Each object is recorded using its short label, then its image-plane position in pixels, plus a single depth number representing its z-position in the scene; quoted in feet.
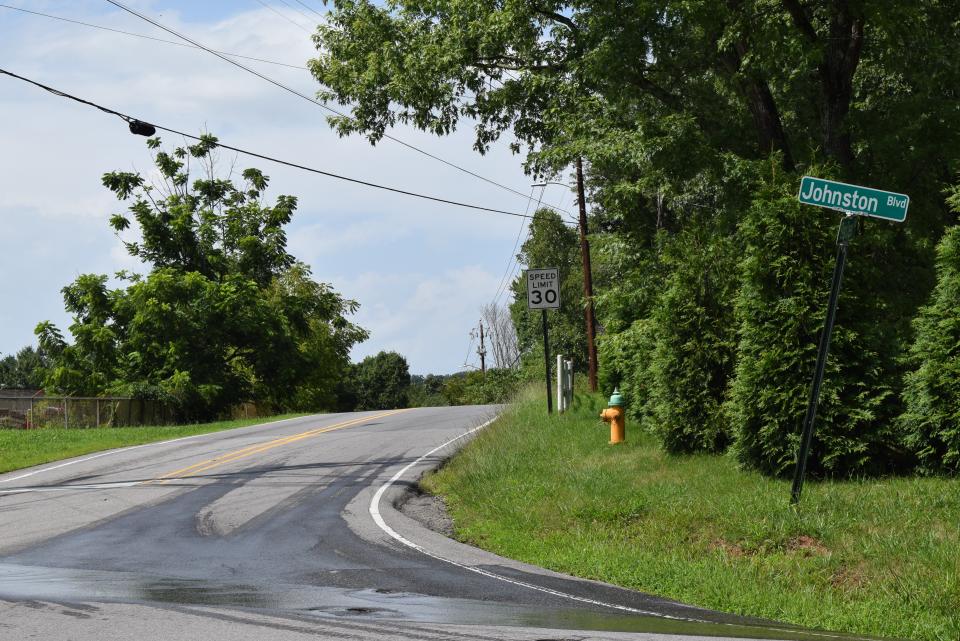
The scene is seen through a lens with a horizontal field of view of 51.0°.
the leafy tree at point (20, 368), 543.39
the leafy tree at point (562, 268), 199.93
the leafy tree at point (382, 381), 398.21
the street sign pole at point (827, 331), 32.78
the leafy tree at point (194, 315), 149.59
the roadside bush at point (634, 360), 60.18
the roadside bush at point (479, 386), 272.82
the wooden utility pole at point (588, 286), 108.88
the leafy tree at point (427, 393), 428.15
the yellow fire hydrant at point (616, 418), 57.26
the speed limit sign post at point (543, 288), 73.05
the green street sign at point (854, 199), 32.53
